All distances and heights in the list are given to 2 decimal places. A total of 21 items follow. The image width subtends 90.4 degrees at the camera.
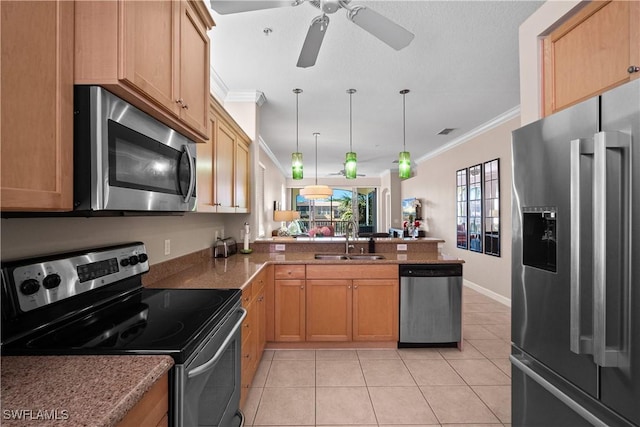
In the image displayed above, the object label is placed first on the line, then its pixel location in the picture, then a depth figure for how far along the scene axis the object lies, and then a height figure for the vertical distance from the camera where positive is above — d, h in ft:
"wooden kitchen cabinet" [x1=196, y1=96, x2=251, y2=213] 7.28 +1.30
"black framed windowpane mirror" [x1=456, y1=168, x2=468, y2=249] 18.55 +0.43
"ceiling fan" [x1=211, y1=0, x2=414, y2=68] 5.26 +3.45
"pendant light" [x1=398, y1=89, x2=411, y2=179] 12.57 +2.06
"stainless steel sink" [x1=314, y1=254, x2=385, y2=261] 11.20 -1.47
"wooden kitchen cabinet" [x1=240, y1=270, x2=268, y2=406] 6.58 -2.72
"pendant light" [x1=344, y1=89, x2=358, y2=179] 13.25 +2.10
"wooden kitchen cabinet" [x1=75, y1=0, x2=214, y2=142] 3.25 +1.92
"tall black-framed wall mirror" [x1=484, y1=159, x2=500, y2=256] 15.20 +0.41
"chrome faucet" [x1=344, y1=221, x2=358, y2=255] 11.44 -0.61
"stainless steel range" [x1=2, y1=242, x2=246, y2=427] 3.21 -1.34
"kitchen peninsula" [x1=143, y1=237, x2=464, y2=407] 9.73 -2.67
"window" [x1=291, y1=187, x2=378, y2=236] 37.78 +0.88
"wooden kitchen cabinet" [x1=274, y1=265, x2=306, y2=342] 9.74 -2.70
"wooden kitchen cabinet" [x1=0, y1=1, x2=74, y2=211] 2.41 +0.92
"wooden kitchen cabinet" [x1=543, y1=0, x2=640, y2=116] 4.29 +2.47
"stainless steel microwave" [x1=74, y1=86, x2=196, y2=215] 3.18 +0.67
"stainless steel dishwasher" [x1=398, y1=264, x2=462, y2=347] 9.67 -2.68
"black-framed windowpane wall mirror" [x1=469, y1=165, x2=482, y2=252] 16.80 +0.40
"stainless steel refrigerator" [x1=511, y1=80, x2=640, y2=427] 3.23 -0.55
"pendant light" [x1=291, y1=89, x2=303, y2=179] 12.74 +2.06
